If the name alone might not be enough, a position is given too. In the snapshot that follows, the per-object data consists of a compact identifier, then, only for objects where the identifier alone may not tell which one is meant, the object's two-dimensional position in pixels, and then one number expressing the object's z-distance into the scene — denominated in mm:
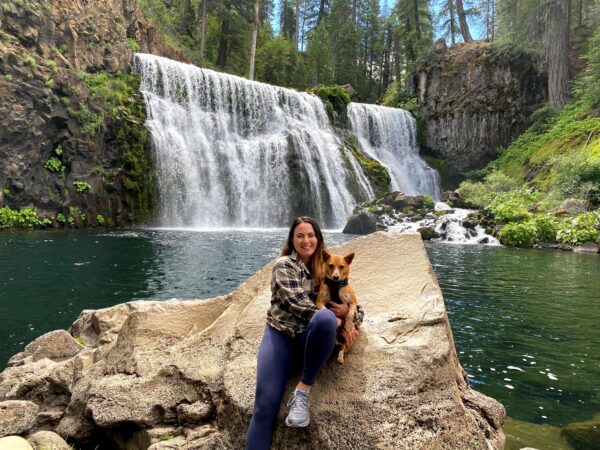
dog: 3168
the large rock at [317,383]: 2893
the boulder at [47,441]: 3191
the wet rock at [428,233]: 22375
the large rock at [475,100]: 36250
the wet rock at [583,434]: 4199
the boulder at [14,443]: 2895
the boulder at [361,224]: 22922
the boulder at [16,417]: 3451
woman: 2904
